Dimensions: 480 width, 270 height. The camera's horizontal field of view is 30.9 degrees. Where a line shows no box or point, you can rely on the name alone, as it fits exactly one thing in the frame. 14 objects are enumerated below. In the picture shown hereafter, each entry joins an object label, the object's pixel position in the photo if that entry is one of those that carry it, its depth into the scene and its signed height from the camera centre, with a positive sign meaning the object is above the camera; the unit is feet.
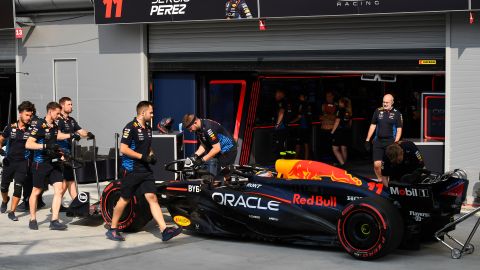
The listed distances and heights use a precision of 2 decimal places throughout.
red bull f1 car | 29.53 -3.62
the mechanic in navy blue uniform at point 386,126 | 45.39 -1.05
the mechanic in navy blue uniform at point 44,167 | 37.17 -2.55
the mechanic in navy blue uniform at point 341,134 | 57.72 -1.84
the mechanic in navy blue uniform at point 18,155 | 39.93 -2.17
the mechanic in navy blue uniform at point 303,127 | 60.29 -1.42
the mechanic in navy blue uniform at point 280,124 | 58.59 -1.16
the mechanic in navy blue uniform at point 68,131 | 40.73 -1.10
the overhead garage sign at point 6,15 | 61.31 +6.67
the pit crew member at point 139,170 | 33.78 -2.43
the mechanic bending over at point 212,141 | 37.60 -1.50
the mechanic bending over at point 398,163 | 31.30 -2.06
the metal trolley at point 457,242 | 29.50 -4.82
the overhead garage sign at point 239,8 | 45.14 +5.63
